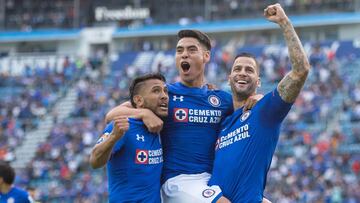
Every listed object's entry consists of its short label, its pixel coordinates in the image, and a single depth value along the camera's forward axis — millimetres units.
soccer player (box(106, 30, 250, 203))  14141
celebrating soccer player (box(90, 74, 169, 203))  13859
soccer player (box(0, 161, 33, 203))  19687
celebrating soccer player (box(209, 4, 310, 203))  13172
